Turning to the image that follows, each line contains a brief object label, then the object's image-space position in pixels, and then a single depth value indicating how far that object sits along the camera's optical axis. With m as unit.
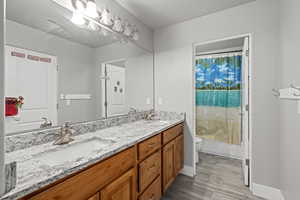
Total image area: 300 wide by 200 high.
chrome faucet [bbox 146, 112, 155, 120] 2.34
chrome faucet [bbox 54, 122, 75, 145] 1.14
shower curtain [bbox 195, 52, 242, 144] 2.90
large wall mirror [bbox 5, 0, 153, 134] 1.04
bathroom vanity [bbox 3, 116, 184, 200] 0.67
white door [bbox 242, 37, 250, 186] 1.91
